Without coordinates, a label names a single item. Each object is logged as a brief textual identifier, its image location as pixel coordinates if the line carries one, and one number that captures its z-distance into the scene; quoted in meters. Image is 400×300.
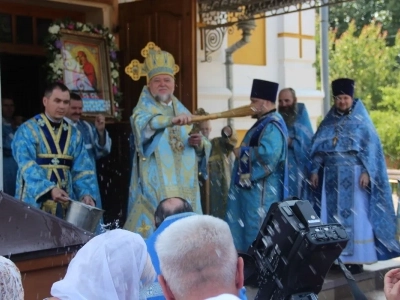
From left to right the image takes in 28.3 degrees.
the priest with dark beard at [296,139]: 7.48
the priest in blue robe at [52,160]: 5.74
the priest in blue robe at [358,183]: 7.09
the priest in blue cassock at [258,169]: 6.64
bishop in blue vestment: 6.43
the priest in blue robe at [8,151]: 6.74
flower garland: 7.18
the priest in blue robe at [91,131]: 6.70
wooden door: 7.20
